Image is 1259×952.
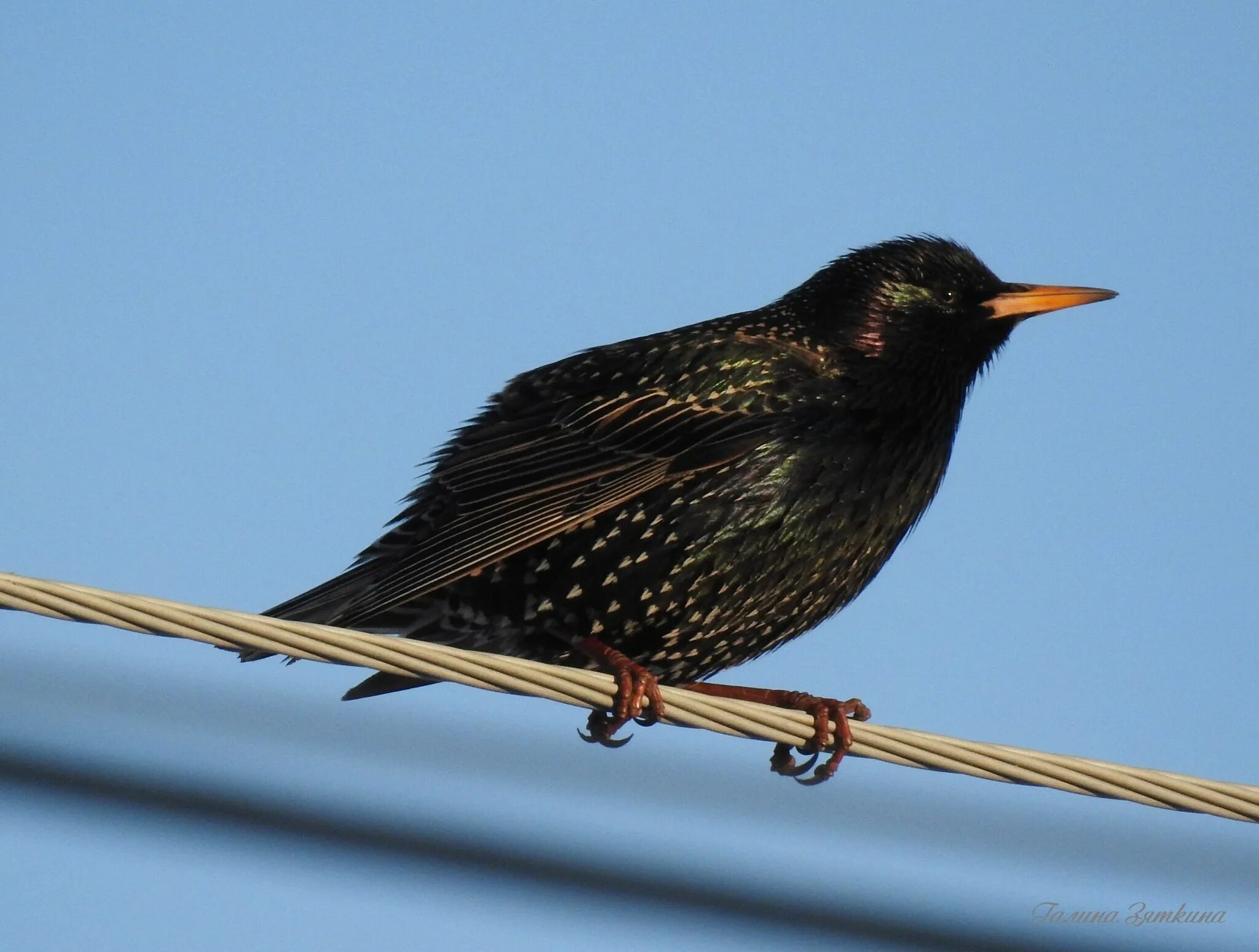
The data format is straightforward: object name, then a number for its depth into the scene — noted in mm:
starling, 9352
